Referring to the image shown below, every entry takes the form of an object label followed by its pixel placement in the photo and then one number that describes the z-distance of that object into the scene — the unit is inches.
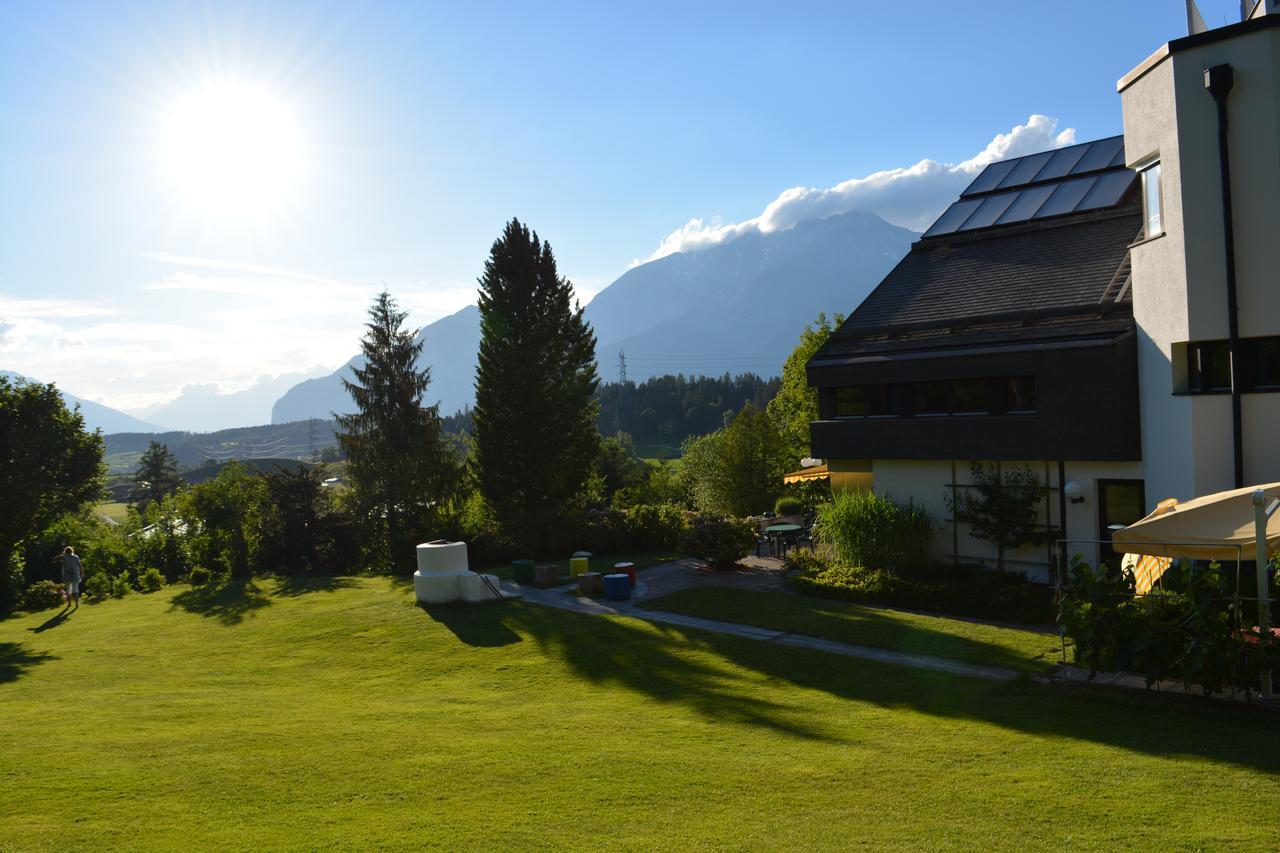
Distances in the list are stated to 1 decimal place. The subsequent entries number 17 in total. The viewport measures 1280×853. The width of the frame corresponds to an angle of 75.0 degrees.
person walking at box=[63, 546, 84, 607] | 978.7
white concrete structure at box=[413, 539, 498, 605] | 868.0
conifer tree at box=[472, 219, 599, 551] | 1317.7
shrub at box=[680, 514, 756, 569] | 961.5
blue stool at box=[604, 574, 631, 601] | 854.5
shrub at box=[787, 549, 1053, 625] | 710.5
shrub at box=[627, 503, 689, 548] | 1251.2
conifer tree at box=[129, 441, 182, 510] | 3843.5
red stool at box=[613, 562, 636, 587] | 912.3
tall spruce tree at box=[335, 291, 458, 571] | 1376.7
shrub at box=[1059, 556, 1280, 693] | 419.5
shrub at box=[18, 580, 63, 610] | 1003.4
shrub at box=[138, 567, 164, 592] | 1175.0
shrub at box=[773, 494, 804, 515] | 1445.6
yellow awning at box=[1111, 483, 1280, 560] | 453.7
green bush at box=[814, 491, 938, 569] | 848.3
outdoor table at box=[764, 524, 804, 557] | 1053.8
